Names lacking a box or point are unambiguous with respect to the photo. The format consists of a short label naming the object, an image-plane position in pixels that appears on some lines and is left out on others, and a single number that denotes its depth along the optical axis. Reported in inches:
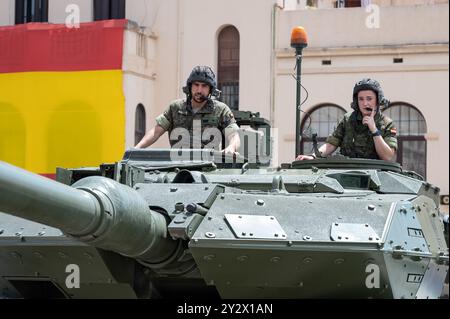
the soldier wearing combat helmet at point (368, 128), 458.9
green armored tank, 353.4
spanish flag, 943.7
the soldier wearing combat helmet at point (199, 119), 471.2
